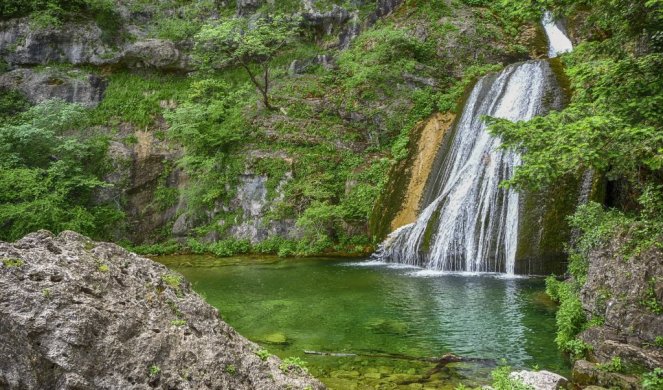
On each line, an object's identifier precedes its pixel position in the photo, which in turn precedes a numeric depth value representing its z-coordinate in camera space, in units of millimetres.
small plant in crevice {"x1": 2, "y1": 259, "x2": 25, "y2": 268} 3461
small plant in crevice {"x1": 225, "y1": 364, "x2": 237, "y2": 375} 3846
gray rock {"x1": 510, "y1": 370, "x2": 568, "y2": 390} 5038
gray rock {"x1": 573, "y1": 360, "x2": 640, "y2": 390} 5184
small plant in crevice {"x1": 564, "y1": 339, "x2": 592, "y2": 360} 6195
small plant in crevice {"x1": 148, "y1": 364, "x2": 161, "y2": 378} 3473
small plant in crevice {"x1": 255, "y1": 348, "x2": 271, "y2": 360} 4223
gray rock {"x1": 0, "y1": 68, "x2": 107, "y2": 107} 23469
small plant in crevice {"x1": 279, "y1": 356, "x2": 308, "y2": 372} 4279
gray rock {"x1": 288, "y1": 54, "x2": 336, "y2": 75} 23828
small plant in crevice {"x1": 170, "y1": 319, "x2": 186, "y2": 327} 3925
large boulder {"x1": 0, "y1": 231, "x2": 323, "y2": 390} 3207
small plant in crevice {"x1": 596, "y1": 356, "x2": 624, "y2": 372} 5414
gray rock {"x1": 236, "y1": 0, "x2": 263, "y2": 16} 26375
